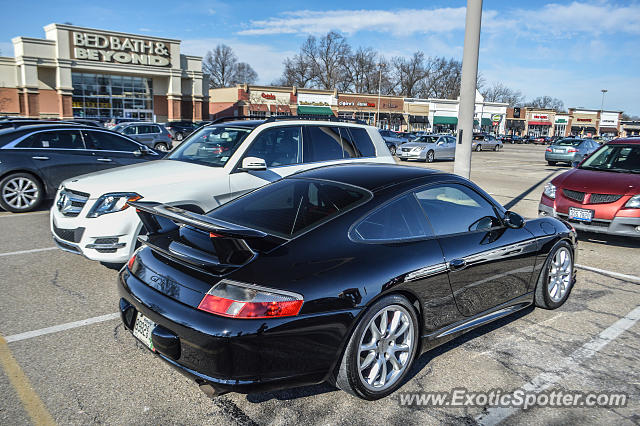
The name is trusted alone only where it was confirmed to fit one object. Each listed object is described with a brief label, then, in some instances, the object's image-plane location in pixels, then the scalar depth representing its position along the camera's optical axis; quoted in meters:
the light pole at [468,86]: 8.11
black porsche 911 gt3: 2.58
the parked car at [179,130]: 40.34
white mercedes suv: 4.88
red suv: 6.91
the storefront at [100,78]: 44.50
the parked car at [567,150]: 25.16
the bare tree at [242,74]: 106.25
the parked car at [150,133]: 24.52
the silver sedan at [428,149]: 25.97
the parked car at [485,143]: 42.59
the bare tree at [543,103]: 139.25
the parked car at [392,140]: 30.91
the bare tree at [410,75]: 100.19
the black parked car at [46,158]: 8.48
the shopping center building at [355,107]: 61.84
